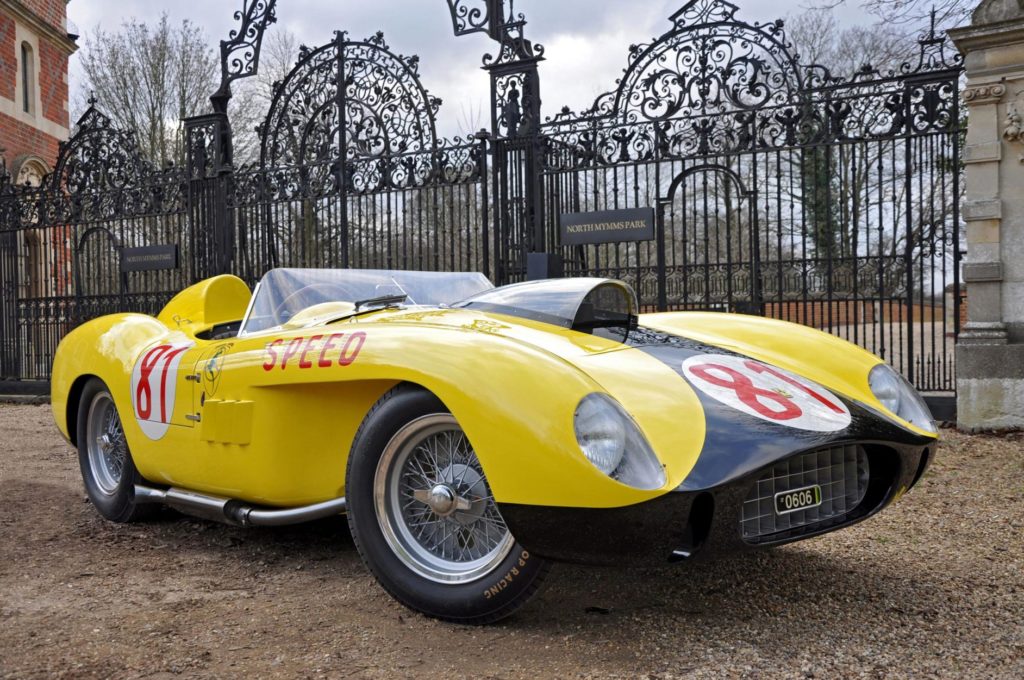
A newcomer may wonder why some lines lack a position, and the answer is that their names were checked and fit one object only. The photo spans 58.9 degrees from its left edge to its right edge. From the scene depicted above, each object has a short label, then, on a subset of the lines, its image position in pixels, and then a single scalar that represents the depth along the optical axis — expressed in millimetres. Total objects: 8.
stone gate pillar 7328
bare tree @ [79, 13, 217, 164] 21281
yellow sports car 2439
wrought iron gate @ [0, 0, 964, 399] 8219
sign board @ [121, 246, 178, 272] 11891
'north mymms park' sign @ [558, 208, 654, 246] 8578
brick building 19953
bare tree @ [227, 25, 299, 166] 21031
